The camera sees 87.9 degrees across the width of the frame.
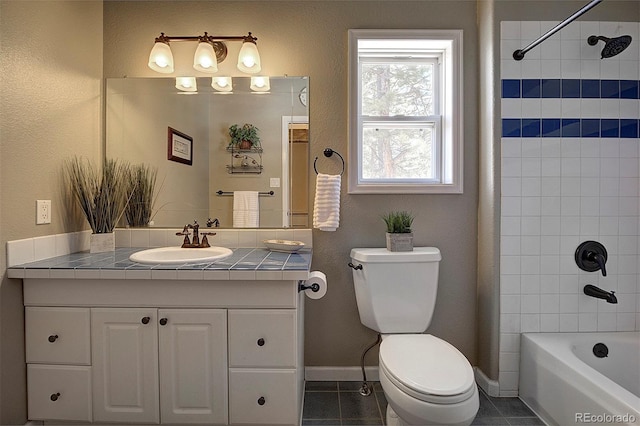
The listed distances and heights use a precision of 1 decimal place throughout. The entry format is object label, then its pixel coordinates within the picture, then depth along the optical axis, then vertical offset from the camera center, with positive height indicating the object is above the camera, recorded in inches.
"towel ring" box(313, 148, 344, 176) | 76.5 +12.8
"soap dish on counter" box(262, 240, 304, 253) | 68.9 -7.7
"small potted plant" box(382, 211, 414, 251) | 70.7 -5.3
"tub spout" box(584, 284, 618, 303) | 66.5 -17.6
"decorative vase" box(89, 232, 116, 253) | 67.6 -6.8
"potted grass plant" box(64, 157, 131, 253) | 67.1 +2.0
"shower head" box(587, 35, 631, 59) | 64.1 +32.1
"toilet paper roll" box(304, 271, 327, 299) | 60.6 -13.8
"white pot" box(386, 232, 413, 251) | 70.7 -7.1
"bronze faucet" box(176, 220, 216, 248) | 71.2 -6.7
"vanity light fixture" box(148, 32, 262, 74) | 73.6 +34.5
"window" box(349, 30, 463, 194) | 81.0 +23.5
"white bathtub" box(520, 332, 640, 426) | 49.6 -30.1
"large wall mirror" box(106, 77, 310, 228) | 77.2 +15.1
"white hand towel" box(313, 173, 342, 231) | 73.2 +1.5
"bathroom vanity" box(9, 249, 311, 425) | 55.2 -23.0
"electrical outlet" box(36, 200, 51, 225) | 60.1 -0.5
